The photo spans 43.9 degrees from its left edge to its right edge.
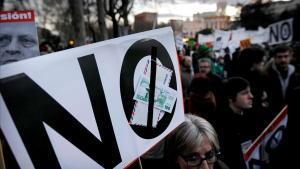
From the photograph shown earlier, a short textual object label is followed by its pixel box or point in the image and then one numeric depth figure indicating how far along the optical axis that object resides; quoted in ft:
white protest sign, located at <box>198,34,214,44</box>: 58.71
